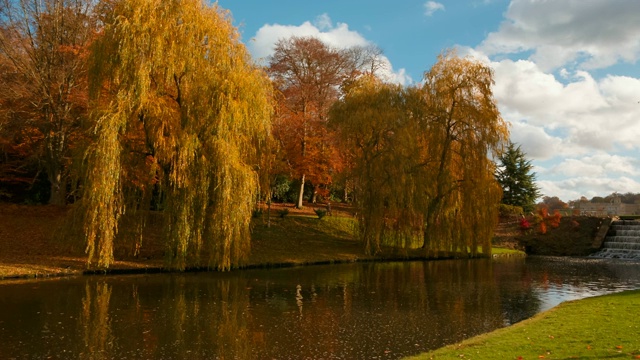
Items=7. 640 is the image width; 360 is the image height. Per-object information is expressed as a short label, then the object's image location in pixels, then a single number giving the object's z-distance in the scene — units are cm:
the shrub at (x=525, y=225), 4128
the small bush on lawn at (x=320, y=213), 3438
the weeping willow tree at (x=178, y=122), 2003
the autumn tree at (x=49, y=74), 2655
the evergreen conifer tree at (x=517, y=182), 4769
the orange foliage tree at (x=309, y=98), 3391
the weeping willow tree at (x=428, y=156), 2886
